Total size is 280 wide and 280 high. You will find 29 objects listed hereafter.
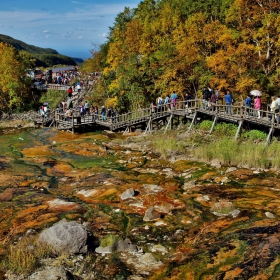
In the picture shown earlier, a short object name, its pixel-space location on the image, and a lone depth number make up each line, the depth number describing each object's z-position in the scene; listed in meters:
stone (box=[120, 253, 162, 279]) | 9.27
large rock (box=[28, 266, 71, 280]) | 8.62
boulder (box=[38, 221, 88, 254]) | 9.89
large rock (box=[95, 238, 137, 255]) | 10.40
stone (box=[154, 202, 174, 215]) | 13.33
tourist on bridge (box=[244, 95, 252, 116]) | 24.34
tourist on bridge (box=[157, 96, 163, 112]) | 31.03
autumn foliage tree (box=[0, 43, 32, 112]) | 48.41
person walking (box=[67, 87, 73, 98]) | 47.00
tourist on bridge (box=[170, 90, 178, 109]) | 29.66
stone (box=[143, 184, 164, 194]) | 15.73
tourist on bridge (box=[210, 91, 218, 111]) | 27.14
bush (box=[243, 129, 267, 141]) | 24.88
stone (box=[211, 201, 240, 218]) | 12.72
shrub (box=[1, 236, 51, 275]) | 9.08
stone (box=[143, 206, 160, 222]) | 12.66
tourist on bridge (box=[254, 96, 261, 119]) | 23.85
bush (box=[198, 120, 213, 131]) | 28.34
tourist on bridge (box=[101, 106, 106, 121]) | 33.75
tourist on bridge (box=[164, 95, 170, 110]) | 30.15
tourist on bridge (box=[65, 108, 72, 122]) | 34.85
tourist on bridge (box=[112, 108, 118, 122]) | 32.96
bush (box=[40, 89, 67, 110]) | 50.72
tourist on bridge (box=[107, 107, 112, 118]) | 34.91
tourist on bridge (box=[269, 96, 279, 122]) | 22.23
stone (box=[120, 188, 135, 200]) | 15.11
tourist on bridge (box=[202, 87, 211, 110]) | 28.26
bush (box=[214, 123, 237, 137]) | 26.72
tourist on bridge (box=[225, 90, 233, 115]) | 25.45
